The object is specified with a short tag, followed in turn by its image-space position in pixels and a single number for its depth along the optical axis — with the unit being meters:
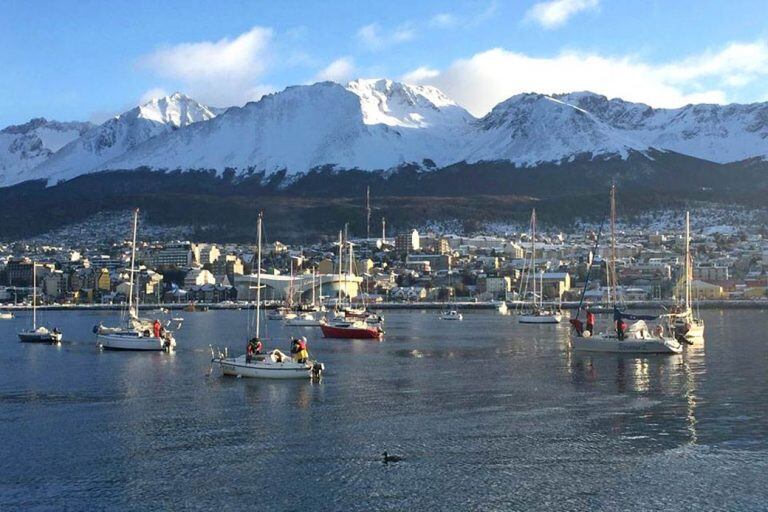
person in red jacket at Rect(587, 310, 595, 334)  57.28
